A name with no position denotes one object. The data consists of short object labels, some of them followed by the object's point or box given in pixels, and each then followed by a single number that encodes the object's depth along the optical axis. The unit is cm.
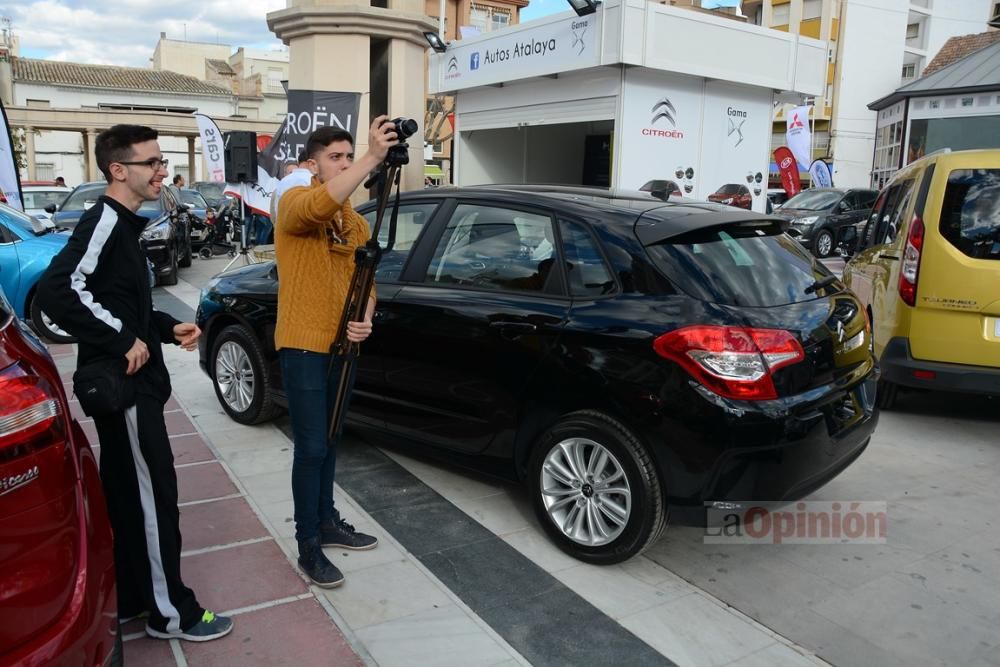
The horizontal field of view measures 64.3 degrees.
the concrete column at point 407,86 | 1205
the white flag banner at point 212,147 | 1448
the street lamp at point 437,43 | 1418
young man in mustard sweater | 301
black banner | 1011
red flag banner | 1828
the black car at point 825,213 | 1736
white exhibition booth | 1084
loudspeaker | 1221
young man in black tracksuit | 245
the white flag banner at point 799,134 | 1712
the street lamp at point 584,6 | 1059
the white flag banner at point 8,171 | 847
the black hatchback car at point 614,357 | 313
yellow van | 502
